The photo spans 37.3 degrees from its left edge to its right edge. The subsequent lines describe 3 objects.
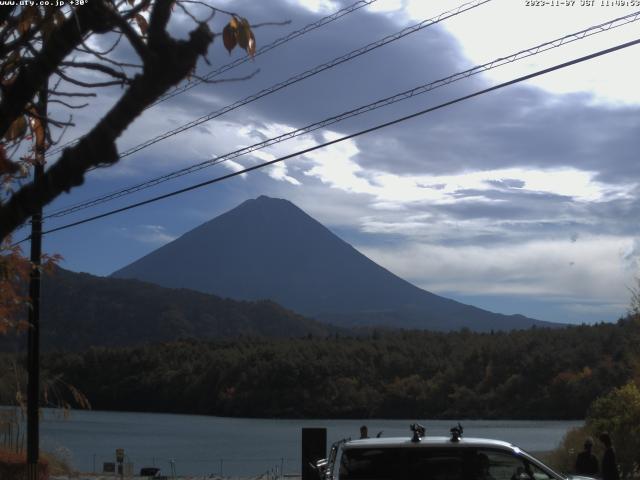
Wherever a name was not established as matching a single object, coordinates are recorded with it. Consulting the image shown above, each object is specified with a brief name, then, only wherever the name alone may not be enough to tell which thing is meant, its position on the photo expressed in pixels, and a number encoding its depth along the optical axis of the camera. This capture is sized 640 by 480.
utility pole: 18.59
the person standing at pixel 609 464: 15.14
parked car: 10.13
